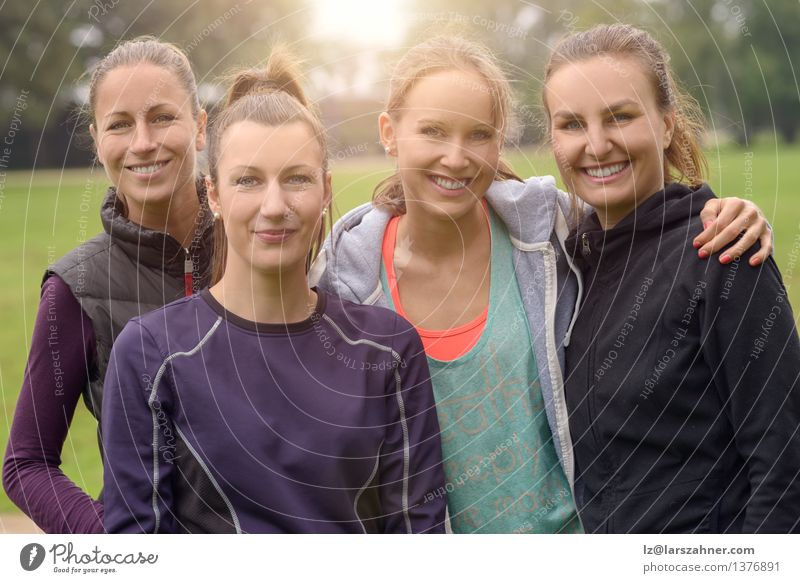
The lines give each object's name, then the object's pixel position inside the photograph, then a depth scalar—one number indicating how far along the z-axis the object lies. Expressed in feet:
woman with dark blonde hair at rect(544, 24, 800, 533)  5.71
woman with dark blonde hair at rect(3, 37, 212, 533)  6.30
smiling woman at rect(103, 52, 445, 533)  5.77
